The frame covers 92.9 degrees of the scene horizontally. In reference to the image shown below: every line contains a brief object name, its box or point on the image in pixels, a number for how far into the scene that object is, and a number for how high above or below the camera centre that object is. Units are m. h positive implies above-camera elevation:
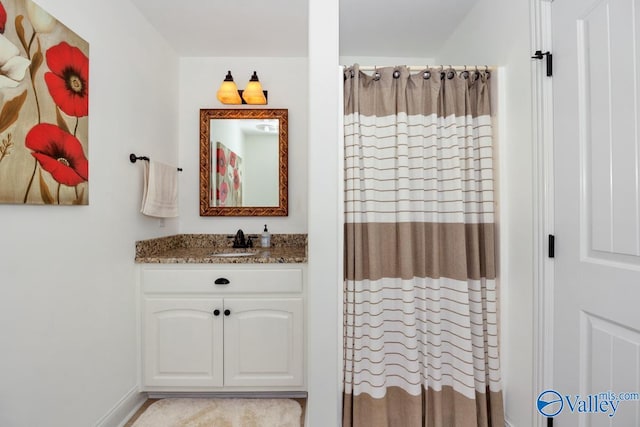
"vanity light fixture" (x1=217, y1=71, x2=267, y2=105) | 2.33 +0.97
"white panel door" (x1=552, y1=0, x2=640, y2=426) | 1.01 +0.01
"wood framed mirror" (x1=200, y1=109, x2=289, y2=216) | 2.60 +0.47
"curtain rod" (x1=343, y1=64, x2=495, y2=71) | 1.60 +0.79
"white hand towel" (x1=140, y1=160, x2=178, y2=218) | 2.02 +0.19
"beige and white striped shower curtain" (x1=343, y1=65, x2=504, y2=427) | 1.57 -0.14
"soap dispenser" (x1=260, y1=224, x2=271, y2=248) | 2.53 -0.18
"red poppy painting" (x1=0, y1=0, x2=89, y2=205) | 1.12 +0.46
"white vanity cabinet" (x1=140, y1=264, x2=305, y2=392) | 1.96 -0.72
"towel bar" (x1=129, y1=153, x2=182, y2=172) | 1.90 +0.38
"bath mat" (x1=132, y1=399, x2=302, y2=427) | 1.80 -1.22
